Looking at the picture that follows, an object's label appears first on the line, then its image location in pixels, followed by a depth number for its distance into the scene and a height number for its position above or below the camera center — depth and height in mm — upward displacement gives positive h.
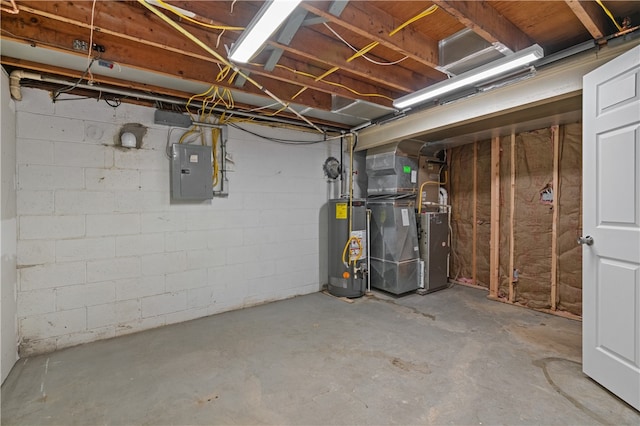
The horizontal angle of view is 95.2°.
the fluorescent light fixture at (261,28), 1495 +1055
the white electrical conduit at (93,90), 2357 +1102
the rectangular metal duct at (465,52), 2217 +1230
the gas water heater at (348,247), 3969 -514
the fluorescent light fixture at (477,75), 2071 +1105
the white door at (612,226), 1784 -105
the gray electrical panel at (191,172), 3090 +413
